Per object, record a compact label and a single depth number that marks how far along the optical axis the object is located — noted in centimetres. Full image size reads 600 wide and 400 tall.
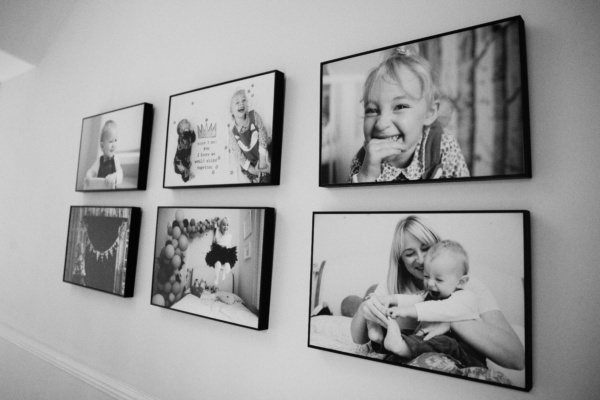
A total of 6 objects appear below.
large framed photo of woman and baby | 80
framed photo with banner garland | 159
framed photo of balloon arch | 118
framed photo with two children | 122
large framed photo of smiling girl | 84
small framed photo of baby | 162
